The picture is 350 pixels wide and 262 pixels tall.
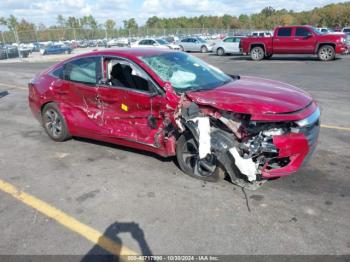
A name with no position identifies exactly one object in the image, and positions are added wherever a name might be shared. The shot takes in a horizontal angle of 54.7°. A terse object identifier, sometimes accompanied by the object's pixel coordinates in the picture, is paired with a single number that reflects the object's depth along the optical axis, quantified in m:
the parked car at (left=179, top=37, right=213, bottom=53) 31.61
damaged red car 3.76
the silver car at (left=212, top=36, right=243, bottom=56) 26.90
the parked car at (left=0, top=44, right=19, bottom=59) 34.06
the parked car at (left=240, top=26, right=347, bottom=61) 18.61
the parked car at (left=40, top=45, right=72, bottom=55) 36.94
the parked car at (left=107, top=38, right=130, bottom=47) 43.76
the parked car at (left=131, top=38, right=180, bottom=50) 29.91
